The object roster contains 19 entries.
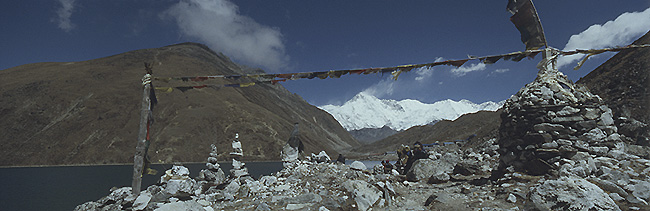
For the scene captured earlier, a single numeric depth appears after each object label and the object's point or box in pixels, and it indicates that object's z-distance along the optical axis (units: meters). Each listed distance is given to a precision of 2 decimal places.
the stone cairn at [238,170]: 15.90
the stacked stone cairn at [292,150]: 19.80
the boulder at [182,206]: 7.03
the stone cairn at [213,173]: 16.92
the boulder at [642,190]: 5.65
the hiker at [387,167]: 17.05
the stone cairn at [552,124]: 7.95
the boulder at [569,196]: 5.33
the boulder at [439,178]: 12.26
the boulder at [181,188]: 11.91
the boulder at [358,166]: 15.24
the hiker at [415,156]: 15.88
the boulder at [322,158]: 18.20
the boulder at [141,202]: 9.24
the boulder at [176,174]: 13.86
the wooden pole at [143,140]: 9.48
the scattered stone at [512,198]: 6.73
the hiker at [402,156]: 18.70
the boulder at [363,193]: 8.54
